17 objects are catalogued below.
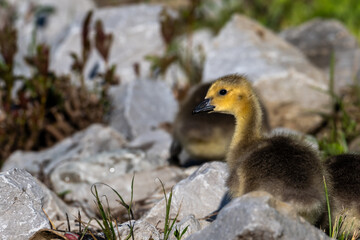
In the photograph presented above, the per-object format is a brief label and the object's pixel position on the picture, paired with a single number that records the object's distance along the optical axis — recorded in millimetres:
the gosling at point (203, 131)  11594
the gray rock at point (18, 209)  7254
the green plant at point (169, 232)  6762
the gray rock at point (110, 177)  10789
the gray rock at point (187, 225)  7199
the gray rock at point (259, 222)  5730
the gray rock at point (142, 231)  7246
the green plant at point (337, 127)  11078
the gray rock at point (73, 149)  12906
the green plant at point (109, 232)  6703
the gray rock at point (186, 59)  16516
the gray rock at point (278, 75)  14141
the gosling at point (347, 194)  7504
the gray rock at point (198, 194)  8500
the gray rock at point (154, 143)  13170
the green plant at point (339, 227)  6891
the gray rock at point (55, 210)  8781
